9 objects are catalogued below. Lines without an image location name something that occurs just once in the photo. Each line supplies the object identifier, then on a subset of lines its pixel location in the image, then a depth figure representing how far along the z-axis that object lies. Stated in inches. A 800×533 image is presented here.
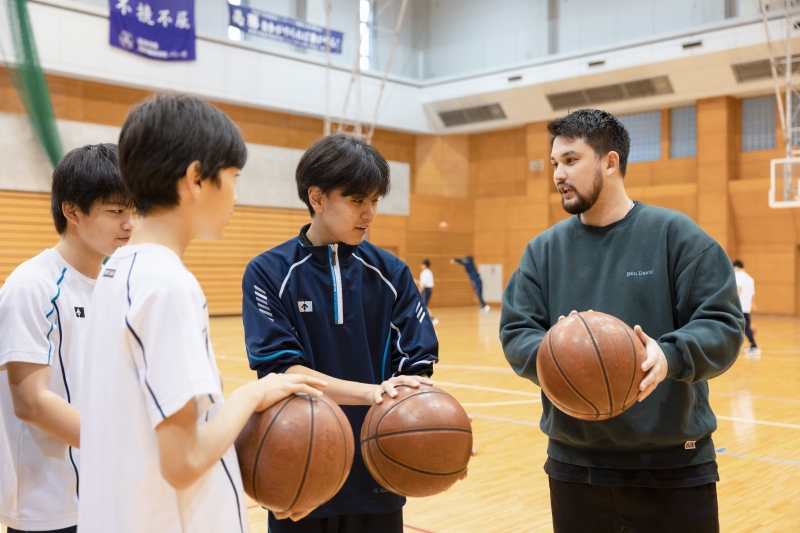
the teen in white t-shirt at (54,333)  78.9
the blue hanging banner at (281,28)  740.0
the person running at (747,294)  495.0
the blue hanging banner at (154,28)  666.8
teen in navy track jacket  91.6
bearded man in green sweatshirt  94.0
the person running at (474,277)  846.6
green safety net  363.3
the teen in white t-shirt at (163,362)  55.7
